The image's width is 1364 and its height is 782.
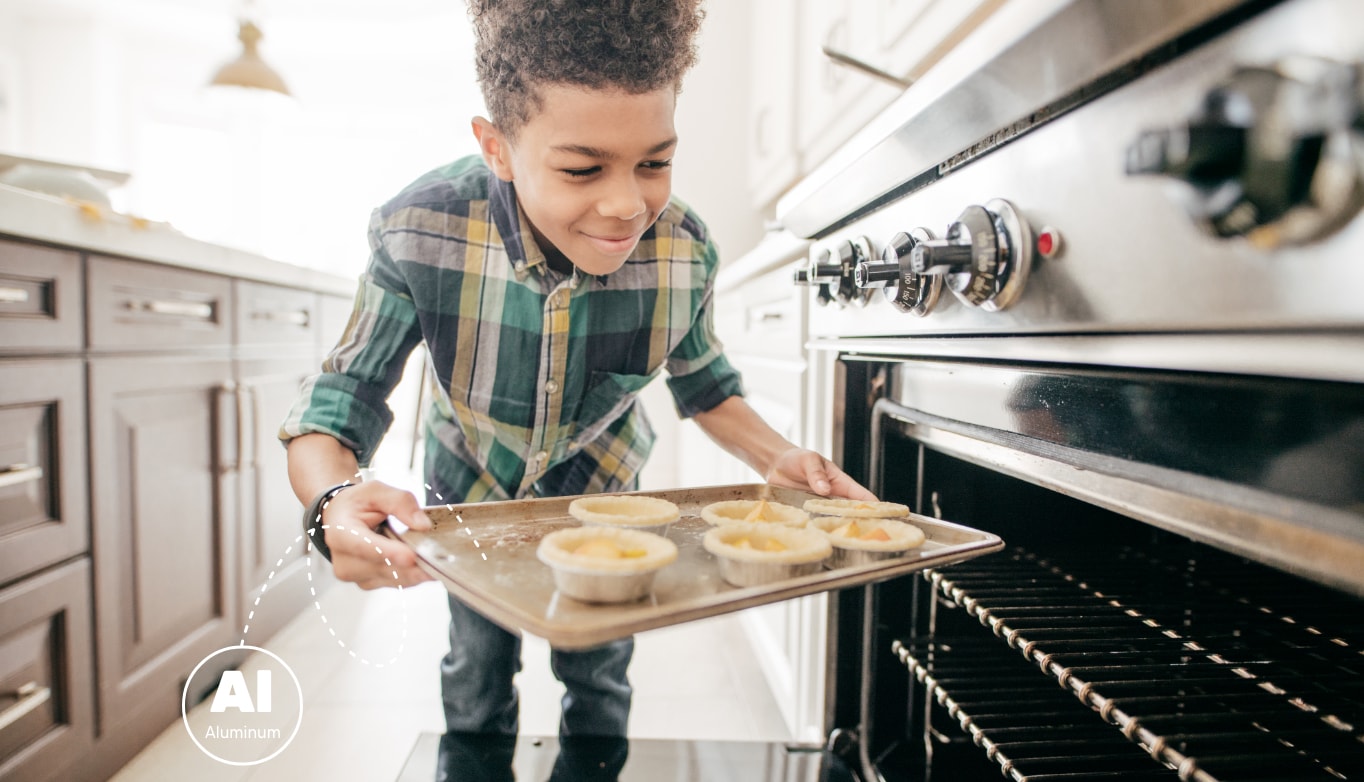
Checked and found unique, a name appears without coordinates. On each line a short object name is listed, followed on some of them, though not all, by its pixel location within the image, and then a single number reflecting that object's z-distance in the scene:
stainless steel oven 0.29
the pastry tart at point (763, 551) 0.57
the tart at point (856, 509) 0.68
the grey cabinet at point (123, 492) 1.03
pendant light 2.52
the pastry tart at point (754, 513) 0.70
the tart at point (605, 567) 0.52
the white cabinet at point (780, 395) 1.15
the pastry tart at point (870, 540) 0.60
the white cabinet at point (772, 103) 2.27
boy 0.68
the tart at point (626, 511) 0.70
